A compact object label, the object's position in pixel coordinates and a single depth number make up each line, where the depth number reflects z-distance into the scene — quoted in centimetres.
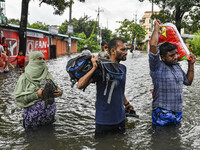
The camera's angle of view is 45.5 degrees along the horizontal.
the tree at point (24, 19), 1647
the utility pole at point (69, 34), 3399
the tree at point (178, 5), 1886
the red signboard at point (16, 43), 1830
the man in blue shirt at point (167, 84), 335
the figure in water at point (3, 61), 1129
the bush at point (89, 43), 5284
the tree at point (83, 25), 6631
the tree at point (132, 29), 6400
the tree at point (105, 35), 7950
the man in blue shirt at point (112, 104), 297
